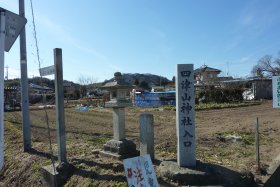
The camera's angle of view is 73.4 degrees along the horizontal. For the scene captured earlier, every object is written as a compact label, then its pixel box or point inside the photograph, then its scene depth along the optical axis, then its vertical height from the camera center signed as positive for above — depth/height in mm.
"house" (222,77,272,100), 27807 -49
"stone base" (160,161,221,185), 3039 -1399
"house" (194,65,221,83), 36919 +3849
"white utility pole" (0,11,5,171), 1400 +160
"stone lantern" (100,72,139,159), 4053 -545
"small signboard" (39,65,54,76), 3774 +472
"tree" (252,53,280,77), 36007 +3852
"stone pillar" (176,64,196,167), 3310 -388
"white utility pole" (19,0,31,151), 5100 +1
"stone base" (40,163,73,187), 3485 -1544
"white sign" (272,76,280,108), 3977 -40
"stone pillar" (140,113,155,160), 3779 -837
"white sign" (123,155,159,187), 2369 -1031
